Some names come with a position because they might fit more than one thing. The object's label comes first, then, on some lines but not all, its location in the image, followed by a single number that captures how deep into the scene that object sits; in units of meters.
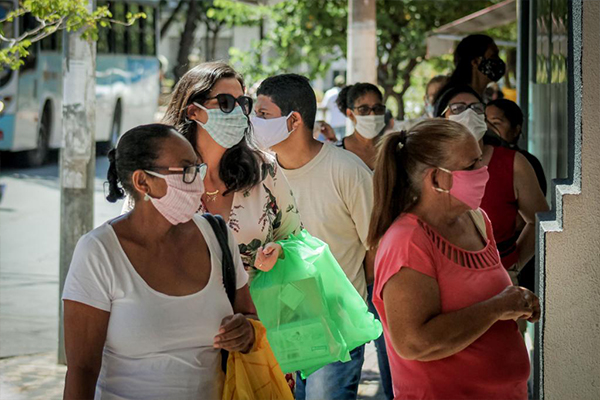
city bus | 20.38
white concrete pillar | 11.81
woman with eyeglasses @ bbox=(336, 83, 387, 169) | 7.71
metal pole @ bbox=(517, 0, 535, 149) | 12.36
